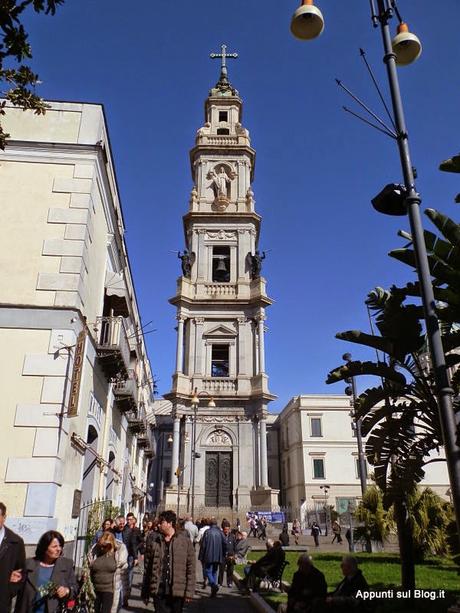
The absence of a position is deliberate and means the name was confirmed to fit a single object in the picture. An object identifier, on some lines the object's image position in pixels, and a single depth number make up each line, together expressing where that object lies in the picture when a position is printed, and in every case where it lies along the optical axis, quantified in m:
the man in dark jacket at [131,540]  10.33
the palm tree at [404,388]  8.83
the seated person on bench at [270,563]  10.33
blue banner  26.06
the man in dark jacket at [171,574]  6.47
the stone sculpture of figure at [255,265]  33.50
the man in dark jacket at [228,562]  12.26
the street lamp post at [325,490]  44.62
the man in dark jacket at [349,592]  5.73
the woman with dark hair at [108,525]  8.85
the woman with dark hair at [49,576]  4.91
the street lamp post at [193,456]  25.78
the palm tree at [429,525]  15.02
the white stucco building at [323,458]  45.38
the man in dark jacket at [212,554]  10.93
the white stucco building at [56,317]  9.54
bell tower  28.91
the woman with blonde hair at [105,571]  6.48
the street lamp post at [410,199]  5.29
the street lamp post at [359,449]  18.52
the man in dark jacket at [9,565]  4.50
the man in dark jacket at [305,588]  6.26
